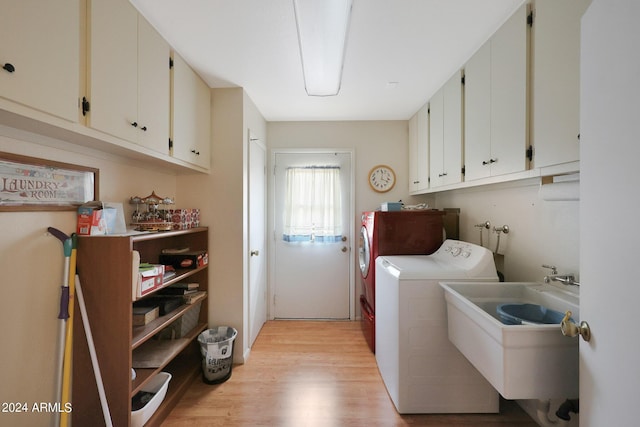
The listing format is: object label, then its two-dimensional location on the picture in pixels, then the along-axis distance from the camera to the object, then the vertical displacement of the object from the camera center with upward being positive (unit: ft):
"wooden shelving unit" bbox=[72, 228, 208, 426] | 3.99 -1.96
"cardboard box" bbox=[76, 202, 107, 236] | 4.03 -0.15
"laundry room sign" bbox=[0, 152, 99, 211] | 3.32 +0.43
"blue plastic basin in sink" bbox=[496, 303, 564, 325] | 3.94 -1.73
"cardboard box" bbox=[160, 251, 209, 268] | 6.16 -1.22
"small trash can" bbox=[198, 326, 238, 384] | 6.11 -3.77
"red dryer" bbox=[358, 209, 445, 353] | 7.07 -0.57
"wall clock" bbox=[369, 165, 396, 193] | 9.73 +1.39
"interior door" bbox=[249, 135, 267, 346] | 7.70 -0.93
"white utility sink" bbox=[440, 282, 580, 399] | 3.18 -1.97
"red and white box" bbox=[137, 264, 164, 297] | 4.31 -1.27
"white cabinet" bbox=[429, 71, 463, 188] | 6.06 +2.18
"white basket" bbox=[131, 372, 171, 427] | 4.20 -3.65
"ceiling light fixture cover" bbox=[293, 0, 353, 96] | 4.08 +3.47
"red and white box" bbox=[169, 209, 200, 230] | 5.79 -0.15
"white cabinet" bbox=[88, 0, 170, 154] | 3.53 +2.32
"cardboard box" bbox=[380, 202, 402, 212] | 7.56 +0.17
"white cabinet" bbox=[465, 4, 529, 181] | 4.09 +2.12
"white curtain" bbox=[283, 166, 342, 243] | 9.64 +0.34
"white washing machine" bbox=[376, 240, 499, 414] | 5.15 -3.01
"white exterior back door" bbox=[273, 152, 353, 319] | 9.73 -2.05
